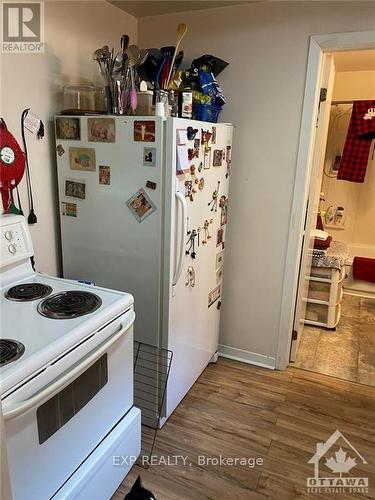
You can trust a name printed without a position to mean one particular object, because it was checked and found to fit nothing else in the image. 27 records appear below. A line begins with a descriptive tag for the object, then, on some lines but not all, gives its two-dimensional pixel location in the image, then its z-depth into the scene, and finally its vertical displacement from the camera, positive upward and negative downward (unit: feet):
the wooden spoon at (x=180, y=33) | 6.29 +1.98
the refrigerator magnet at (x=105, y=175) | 6.14 -0.39
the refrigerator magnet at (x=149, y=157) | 5.70 -0.07
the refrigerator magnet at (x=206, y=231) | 7.18 -1.43
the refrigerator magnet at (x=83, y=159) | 6.22 -0.15
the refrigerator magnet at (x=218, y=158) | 7.11 -0.06
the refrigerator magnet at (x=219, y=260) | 8.16 -2.24
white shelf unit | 10.44 -3.76
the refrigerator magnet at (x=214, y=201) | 7.33 -0.87
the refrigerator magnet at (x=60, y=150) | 6.43 -0.03
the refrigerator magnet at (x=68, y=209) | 6.62 -1.02
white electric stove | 3.61 -2.37
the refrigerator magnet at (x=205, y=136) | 6.49 +0.30
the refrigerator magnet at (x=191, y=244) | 6.58 -1.53
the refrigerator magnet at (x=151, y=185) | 5.82 -0.49
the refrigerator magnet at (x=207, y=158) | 6.69 -0.06
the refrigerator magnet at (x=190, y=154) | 6.06 +0.00
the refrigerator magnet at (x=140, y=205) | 5.92 -0.82
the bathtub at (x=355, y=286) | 13.44 -4.34
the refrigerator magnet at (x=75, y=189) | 6.44 -0.66
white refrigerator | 5.81 -0.97
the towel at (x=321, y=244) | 10.75 -2.35
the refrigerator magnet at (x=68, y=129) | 6.20 +0.32
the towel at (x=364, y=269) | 13.24 -3.67
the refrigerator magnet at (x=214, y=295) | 8.05 -2.97
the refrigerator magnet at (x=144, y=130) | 5.62 +0.31
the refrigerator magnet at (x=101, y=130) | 5.95 +0.31
